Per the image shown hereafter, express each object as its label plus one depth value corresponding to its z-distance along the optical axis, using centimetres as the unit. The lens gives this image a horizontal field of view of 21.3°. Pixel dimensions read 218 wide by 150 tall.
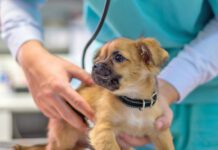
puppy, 89
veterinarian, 109
